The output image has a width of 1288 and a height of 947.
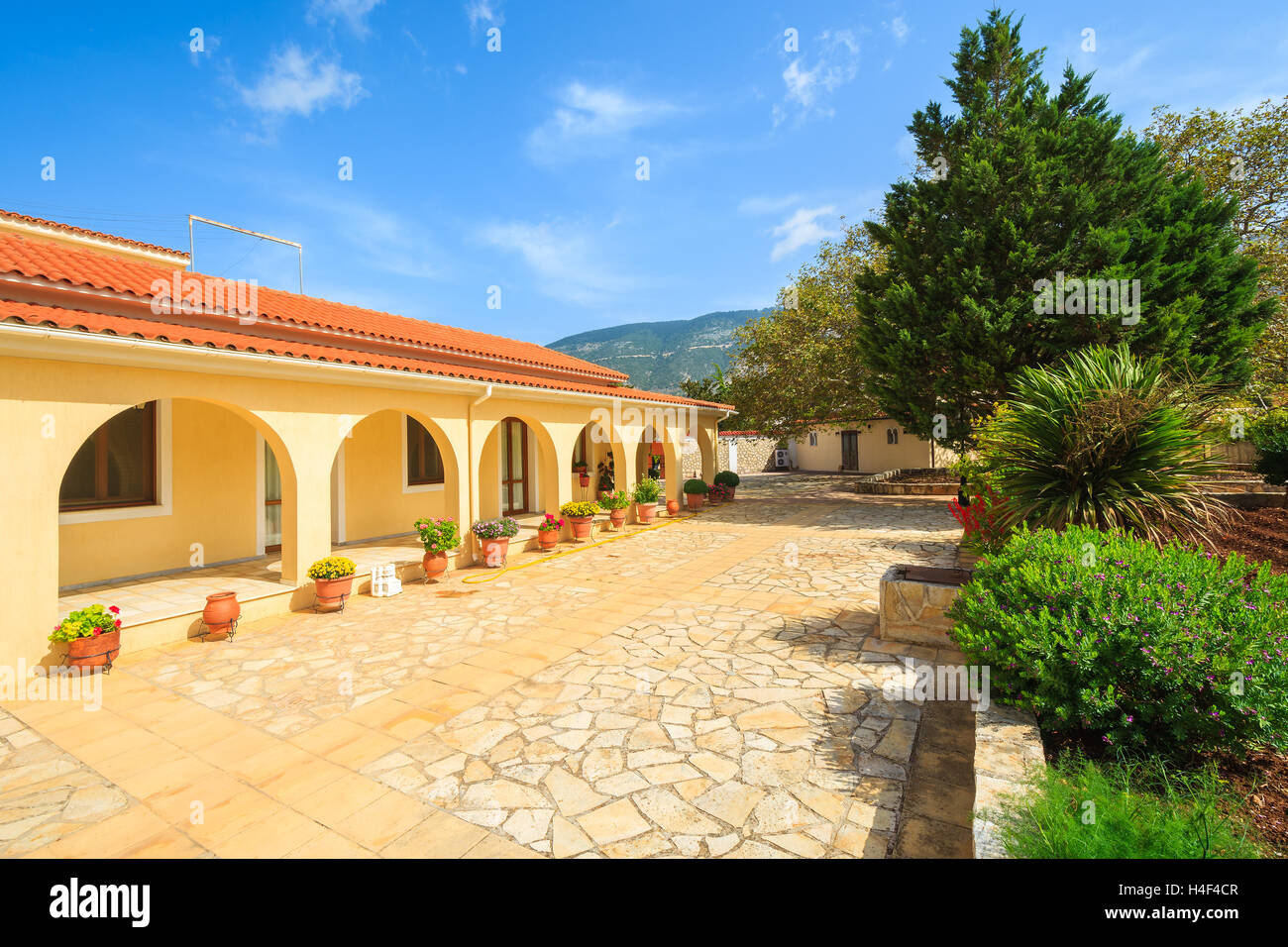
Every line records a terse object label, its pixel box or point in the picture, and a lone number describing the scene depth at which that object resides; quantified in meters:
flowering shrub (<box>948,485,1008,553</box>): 6.55
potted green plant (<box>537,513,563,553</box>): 12.06
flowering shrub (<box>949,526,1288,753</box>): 2.83
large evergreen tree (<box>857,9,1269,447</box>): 14.57
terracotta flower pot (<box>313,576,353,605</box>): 7.53
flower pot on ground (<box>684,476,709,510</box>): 18.56
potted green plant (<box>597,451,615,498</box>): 17.94
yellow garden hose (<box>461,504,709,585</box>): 9.33
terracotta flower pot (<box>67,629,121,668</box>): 5.35
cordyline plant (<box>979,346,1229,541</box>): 5.54
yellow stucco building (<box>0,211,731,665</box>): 5.47
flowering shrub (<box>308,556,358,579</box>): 7.55
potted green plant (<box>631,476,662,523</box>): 15.70
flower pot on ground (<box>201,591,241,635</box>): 6.46
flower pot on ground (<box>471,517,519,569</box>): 10.23
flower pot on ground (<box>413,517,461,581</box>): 9.29
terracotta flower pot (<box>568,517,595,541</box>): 12.86
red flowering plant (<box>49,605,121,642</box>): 5.35
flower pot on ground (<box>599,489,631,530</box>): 14.55
